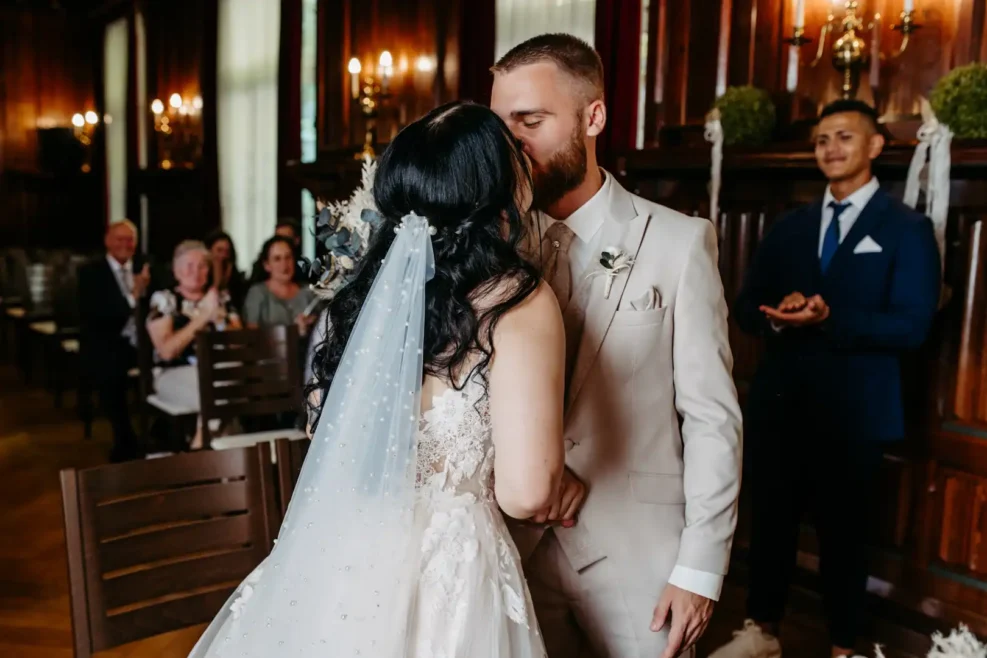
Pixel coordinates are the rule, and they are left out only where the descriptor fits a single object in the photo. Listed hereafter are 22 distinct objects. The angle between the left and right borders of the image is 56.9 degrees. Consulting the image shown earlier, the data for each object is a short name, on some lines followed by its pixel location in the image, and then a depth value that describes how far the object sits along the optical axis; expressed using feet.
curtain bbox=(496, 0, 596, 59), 16.83
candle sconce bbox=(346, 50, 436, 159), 20.63
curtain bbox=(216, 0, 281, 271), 27.96
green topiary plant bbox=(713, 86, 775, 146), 11.62
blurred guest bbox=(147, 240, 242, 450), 15.58
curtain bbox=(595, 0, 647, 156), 15.10
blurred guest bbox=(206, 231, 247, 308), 19.80
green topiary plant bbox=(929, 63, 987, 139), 9.31
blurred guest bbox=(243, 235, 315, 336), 16.89
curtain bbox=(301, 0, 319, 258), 25.52
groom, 5.19
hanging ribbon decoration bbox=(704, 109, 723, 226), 11.91
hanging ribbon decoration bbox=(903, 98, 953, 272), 9.68
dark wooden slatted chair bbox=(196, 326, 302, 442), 12.53
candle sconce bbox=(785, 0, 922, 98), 10.92
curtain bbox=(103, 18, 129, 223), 39.96
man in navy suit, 9.52
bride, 4.35
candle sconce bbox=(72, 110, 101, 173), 40.91
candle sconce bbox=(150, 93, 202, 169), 32.76
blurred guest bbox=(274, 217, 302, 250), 18.19
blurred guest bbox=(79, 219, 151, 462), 18.37
